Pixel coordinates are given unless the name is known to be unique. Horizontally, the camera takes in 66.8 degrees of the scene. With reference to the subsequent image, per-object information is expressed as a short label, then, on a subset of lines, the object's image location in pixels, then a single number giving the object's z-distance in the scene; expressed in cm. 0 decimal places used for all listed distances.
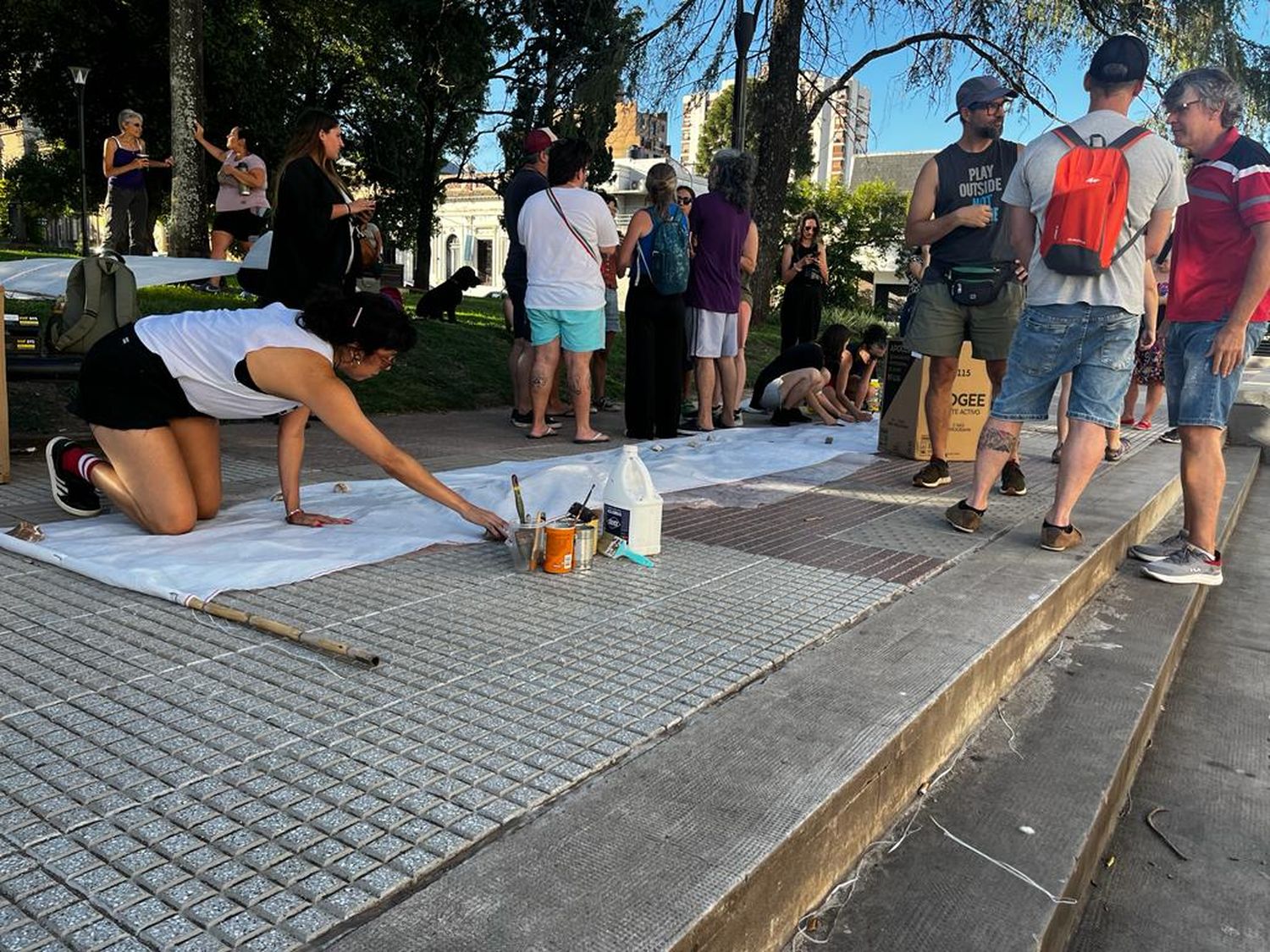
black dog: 1241
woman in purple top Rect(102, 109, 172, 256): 998
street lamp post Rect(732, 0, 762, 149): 1075
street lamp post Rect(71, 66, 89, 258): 1689
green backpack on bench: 473
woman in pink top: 934
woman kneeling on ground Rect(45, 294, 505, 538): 327
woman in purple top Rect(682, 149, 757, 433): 681
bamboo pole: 236
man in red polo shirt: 377
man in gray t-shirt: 377
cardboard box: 608
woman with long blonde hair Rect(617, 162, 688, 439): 654
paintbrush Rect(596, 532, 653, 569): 345
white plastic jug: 345
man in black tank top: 490
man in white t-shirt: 606
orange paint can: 323
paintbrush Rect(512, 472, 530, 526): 333
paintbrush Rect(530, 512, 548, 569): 326
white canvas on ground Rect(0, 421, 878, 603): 302
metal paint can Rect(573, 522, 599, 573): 329
